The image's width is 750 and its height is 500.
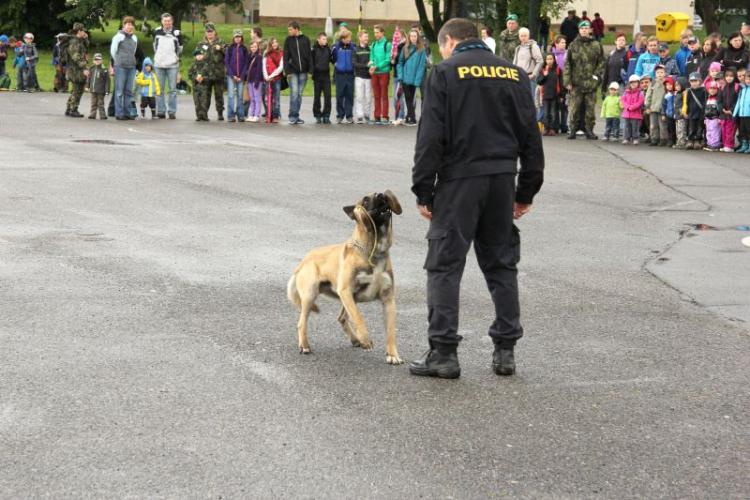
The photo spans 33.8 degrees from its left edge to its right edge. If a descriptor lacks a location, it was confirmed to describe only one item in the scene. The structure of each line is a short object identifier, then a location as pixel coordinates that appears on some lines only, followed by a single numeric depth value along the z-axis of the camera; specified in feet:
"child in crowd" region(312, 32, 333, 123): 83.56
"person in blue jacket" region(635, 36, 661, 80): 73.64
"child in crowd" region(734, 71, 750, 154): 65.36
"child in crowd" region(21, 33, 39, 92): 115.55
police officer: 21.16
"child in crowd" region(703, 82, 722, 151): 67.26
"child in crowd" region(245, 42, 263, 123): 81.46
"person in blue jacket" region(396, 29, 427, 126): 82.33
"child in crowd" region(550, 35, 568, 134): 77.92
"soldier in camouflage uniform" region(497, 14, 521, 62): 81.46
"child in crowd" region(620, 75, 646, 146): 71.15
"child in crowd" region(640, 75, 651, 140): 71.72
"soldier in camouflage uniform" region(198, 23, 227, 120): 81.46
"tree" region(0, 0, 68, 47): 174.81
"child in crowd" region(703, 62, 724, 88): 68.11
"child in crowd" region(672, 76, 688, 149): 69.51
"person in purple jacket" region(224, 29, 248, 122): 81.30
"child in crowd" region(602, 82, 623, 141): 73.27
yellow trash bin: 157.99
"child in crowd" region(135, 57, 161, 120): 82.36
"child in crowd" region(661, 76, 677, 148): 69.97
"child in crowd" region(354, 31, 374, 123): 84.02
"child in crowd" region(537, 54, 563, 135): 76.64
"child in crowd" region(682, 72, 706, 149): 68.28
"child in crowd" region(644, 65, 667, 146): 70.64
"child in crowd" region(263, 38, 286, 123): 81.87
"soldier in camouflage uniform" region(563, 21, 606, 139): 74.59
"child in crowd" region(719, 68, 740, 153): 66.74
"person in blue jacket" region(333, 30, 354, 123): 83.97
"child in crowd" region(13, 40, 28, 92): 116.98
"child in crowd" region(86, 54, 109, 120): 80.69
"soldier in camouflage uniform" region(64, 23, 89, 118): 81.92
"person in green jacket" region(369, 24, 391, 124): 83.97
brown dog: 22.45
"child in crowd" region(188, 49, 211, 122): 81.10
